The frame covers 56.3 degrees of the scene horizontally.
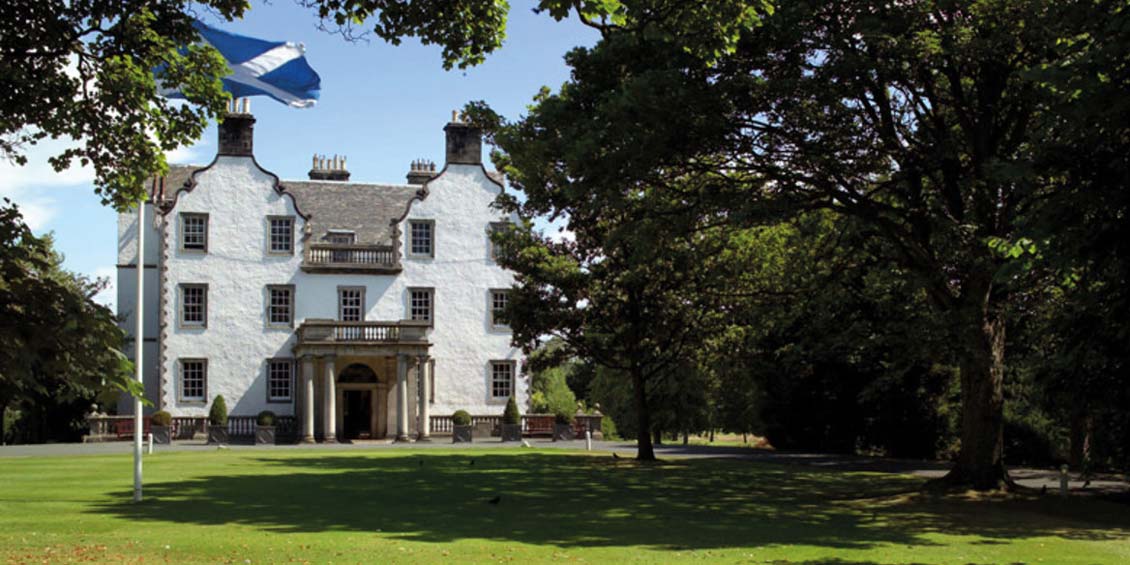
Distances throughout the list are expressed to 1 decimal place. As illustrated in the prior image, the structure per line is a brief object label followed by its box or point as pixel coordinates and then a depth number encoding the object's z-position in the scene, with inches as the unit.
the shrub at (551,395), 2753.4
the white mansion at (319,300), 1969.7
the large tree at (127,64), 478.6
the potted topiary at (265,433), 1855.3
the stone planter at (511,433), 1930.4
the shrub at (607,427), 2297.7
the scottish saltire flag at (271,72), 999.6
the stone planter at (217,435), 1820.9
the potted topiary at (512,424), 1932.8
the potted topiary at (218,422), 1824.6
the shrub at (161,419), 1845.8
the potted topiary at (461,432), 1898.4
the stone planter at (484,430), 2010.3
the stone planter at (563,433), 1951.3
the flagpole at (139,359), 730.0
